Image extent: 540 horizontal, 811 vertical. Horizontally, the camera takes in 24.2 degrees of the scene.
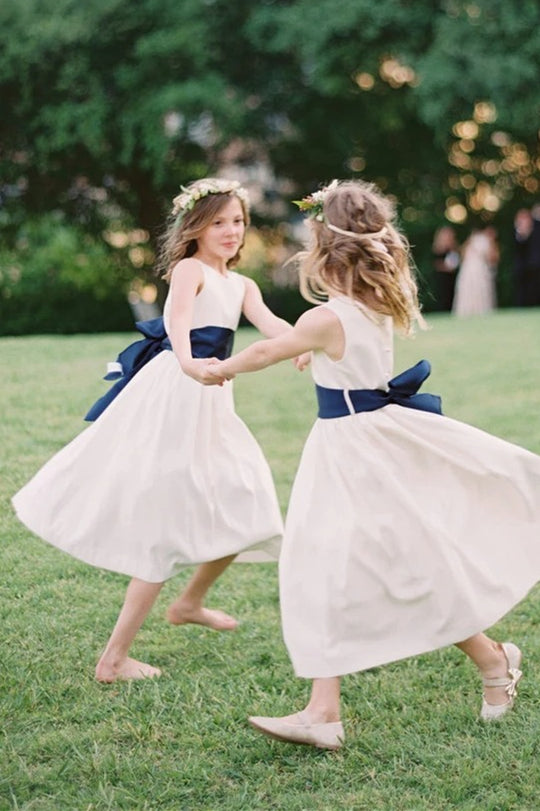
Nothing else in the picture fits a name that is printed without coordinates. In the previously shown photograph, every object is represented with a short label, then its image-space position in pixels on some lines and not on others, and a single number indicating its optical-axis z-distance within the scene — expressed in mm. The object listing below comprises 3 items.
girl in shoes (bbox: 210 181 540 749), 3703
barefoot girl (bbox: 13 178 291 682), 4320
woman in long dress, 22797
